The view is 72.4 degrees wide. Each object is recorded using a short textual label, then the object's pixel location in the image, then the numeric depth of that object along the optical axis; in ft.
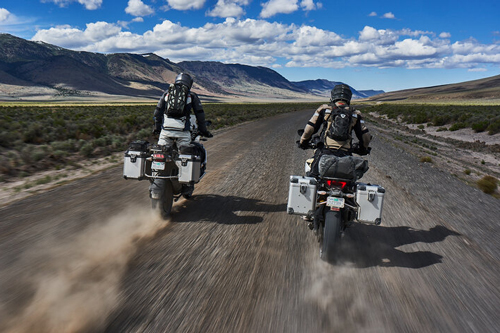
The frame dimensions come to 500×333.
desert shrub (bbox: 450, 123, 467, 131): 90.99
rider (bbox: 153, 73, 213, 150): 18.03
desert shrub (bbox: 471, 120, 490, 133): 82.02
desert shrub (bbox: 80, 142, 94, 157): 35.83
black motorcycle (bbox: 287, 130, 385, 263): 13.15
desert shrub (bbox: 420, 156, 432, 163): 41.52
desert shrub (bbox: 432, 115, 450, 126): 103.99
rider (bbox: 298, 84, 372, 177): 14.57
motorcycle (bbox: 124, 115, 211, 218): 17.06
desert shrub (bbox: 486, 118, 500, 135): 76.54
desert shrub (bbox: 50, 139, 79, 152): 36.37
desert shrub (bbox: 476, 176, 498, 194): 28.68
